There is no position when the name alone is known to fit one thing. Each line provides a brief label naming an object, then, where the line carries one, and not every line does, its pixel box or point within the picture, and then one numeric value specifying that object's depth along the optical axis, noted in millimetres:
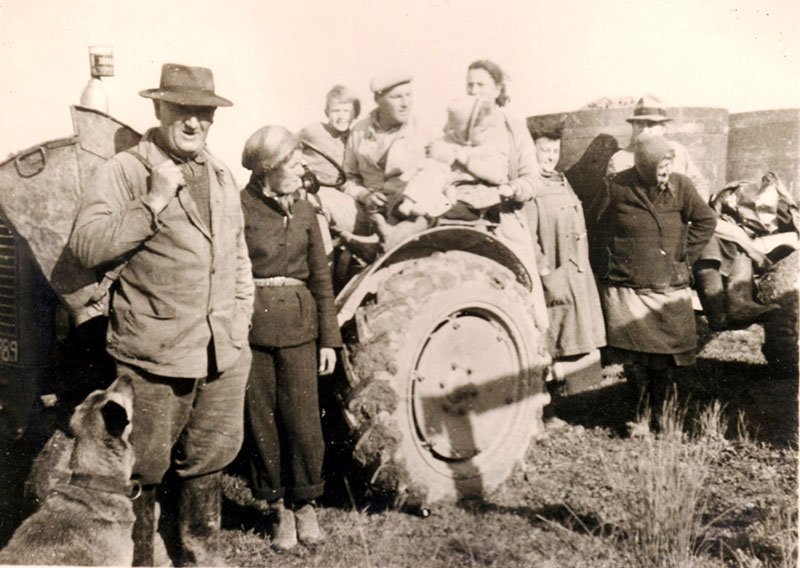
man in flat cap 4367
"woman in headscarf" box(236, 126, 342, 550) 3675
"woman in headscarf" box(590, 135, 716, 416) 4992
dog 3207
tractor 3418
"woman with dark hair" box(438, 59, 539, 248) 4625
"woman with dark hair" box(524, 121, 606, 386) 5109
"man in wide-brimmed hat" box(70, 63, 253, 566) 3193
